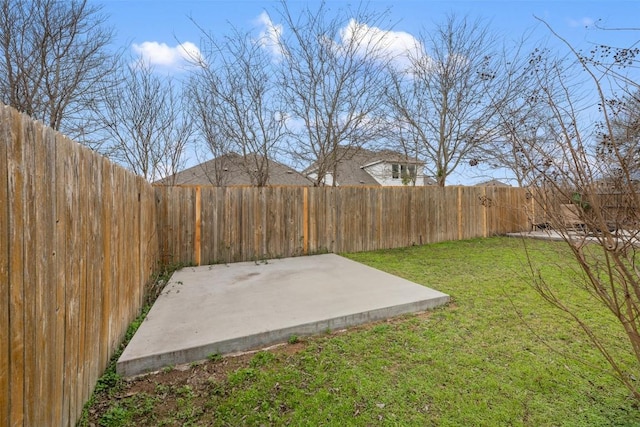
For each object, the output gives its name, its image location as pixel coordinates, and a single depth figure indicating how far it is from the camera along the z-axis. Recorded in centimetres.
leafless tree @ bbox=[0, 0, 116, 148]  546
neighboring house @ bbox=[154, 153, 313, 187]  902
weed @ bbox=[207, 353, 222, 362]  251
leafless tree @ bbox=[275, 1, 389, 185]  773
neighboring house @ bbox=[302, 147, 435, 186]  897
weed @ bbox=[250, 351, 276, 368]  244
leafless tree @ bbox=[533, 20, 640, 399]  134
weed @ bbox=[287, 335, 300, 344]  280
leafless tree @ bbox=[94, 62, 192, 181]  797
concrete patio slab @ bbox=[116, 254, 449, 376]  254
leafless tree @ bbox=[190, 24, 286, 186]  752
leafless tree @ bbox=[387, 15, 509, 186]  879
